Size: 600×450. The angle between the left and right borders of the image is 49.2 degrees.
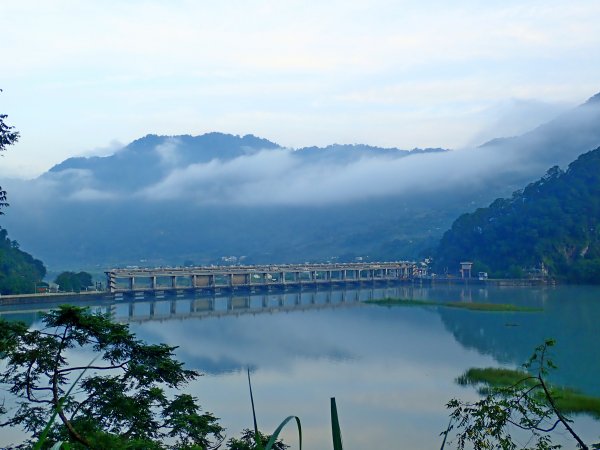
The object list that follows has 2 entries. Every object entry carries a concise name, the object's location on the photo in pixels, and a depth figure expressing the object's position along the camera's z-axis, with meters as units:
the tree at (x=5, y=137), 8.43
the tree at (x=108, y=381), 7.77
